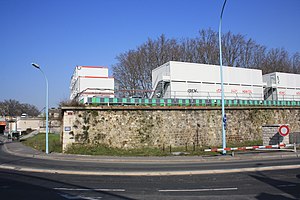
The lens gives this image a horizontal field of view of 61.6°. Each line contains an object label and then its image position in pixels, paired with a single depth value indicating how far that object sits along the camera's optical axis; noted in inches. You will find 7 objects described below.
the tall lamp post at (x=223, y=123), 673.1
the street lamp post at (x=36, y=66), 798.5
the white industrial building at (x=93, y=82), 1208.2
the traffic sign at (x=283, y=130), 687.7
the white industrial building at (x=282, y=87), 1326.3
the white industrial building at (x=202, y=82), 1023.6
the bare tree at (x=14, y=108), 3962.6
